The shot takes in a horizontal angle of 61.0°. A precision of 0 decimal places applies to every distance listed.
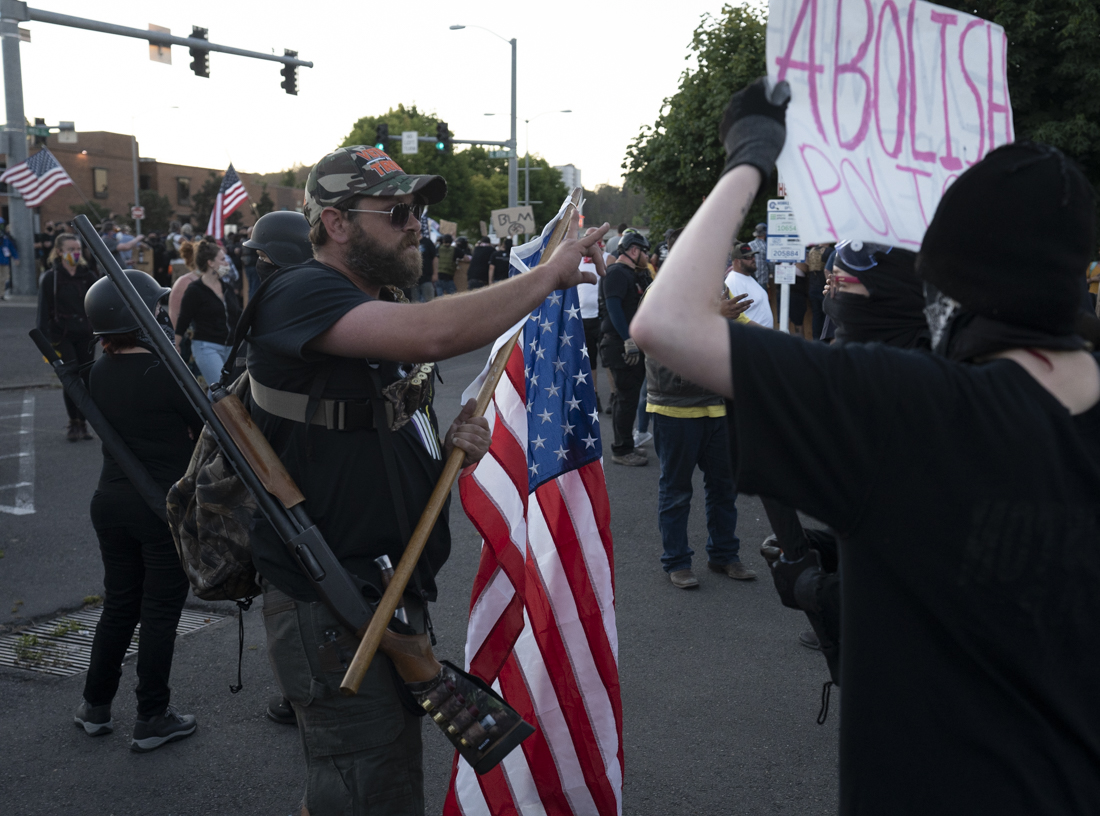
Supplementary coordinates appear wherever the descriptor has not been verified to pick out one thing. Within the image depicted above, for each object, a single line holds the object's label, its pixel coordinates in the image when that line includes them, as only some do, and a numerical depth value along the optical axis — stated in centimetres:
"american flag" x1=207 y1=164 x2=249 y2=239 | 1689
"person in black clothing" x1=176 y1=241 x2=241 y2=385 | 855
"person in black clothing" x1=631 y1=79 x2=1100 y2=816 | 132
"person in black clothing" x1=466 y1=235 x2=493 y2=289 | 2134
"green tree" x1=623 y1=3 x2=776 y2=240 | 2448
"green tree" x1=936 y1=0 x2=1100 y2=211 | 1742
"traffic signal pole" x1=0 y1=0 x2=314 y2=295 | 1603
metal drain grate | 466
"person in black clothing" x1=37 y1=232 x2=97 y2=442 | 912
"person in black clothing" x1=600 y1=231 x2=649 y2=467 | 853
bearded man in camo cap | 222
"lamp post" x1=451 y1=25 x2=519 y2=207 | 3231
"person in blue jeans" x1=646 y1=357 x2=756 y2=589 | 588
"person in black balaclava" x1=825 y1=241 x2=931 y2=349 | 298
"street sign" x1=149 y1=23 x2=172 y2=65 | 1677
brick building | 5893
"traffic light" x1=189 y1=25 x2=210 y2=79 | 1767
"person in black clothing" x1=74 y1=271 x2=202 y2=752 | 388
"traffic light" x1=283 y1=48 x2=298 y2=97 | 1998
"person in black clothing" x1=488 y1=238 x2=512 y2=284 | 2361
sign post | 1198
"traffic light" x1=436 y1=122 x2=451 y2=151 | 2830
